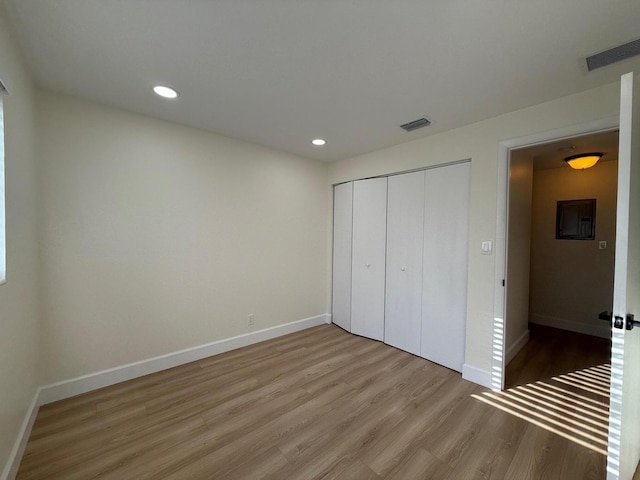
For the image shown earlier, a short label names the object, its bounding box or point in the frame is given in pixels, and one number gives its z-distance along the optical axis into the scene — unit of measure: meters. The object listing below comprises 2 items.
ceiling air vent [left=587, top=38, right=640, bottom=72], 1.44
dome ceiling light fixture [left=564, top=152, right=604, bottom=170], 3.06
